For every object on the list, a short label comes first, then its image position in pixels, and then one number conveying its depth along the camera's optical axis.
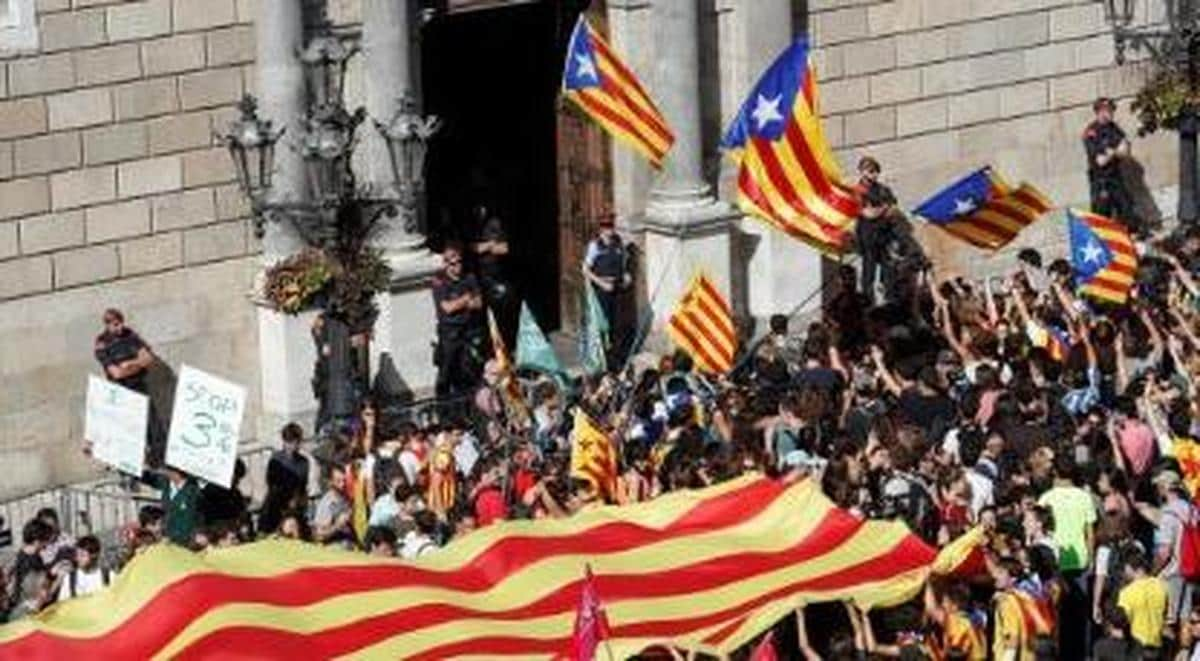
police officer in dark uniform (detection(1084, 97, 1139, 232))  37.28
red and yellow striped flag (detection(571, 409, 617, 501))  27.00
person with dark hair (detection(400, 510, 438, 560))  25.20
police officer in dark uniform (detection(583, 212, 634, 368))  33.66
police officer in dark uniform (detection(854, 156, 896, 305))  34.97
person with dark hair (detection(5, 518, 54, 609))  26.03
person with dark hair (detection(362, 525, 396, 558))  24.62
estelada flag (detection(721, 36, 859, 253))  30.62
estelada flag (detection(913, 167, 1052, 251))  32.16
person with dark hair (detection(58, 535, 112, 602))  25.11
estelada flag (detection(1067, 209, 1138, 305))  31.42
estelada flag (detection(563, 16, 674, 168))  31.53
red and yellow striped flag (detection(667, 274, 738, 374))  29.94
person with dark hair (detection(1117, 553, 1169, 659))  23.94
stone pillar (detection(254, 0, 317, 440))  31.66
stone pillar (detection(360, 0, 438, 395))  32.34
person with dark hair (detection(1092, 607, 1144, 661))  23.22
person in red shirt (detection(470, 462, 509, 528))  26.42
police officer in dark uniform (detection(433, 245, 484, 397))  32.22
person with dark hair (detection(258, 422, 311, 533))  28.12
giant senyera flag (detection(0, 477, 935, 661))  22.03
